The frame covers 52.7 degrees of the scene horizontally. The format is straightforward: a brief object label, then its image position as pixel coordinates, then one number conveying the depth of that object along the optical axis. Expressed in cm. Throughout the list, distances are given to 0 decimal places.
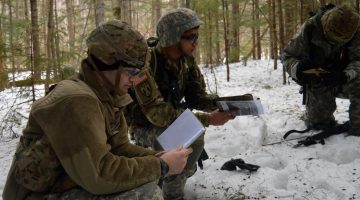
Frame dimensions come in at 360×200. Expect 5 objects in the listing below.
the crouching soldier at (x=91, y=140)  175
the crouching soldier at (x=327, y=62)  416
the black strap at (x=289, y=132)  458
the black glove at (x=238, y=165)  387
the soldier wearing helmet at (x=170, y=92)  317
